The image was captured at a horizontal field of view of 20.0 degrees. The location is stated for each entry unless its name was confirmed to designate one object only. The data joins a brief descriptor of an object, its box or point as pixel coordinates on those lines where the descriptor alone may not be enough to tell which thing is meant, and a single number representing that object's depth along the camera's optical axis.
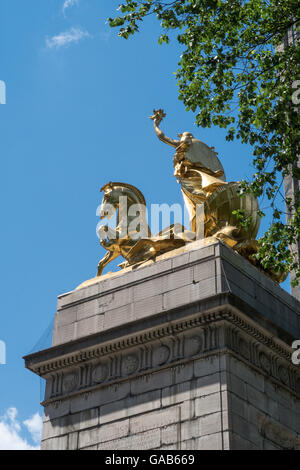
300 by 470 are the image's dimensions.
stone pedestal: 18.80
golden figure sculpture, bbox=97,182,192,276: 22.36
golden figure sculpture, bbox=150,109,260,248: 22.52
